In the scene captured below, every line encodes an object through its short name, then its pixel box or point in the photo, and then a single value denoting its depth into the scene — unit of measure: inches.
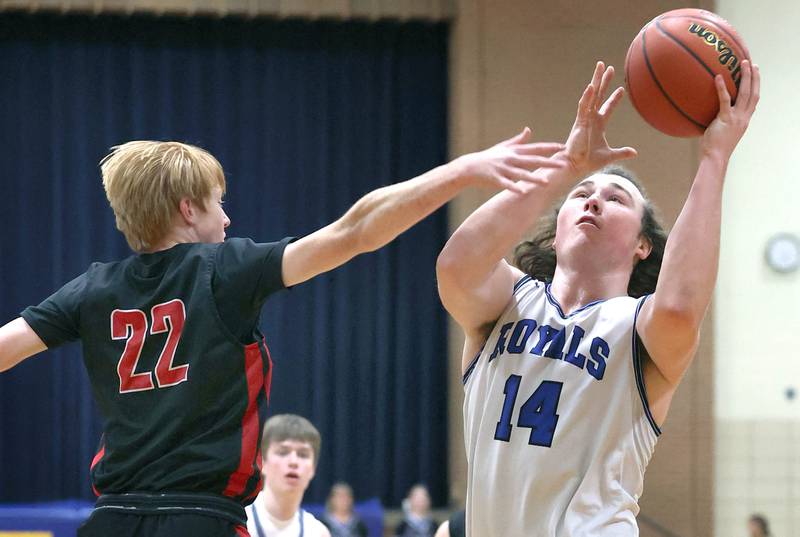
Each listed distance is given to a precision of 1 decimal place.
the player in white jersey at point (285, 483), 394.3
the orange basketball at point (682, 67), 234.5
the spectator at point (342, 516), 628.4
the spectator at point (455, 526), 317.1
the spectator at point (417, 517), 727.7
